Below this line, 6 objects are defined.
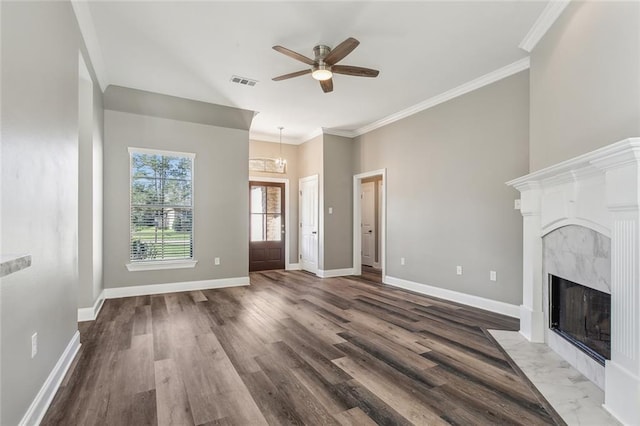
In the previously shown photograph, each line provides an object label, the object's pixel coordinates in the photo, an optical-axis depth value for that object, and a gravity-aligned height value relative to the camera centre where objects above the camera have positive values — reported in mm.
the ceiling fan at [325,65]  2999 +1489
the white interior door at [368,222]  7969 -280
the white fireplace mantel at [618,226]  1679 -97
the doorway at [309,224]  6676 -258
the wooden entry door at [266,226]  7012 -313
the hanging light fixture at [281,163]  6688 +1062
